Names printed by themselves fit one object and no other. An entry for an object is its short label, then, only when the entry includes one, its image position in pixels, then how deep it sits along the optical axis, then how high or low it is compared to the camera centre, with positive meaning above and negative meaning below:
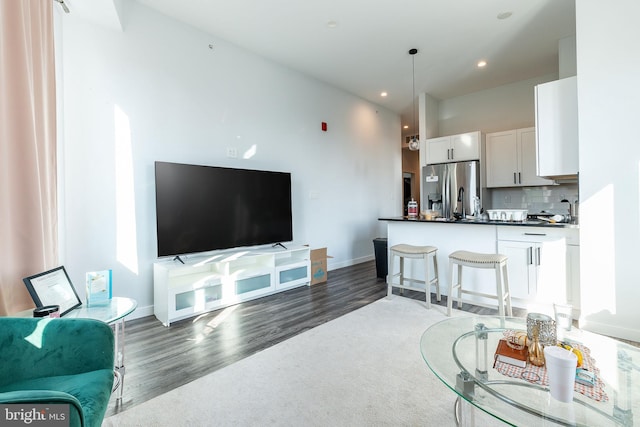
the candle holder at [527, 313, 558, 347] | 1.34 -0.58
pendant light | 4.17 +2.17
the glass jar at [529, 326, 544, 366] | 1.31 -0.67
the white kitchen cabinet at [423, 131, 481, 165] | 5.17 +1.04
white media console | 2.88 -0.77
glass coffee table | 1.04 -0.74
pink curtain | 1.52 +0.33
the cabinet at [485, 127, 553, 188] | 4.84 +0.75
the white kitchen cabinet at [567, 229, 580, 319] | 2.78 -0.66
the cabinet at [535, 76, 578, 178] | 2.98 +0.77
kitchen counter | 2.83 -0.53
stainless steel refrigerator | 5.10 +0.32
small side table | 1.63 -0.57
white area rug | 1.56 -1.12
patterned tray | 1.13 -0.74
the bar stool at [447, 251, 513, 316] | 2.73 -0.59
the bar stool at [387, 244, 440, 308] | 3.18 -0.66
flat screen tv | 3.04 +0.03
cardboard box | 4.31 -0.85
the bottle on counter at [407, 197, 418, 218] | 4.00 -0.06
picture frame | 1.52 -0.41
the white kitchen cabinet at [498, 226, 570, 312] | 2.86 -0.62
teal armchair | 1.14 -0.60
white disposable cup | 1.05 -0.62
